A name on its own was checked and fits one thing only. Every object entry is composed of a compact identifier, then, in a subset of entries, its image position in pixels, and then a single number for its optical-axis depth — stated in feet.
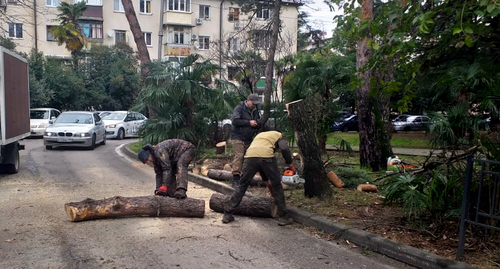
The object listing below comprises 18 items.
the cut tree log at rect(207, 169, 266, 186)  34.01
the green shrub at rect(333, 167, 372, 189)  30.83
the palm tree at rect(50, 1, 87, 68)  116.17
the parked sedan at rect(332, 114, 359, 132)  110.44
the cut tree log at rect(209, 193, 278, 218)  24.64
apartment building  132.16
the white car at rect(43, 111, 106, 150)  58.75
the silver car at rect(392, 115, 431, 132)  116.11
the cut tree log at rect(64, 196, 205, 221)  22.71
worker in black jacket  29.60
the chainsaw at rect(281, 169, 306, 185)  30.40
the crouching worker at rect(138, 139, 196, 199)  24.18
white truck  34.22
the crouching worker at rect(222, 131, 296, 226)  23.18
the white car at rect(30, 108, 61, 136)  78.69
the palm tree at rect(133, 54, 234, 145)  43.70
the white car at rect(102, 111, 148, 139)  83.30
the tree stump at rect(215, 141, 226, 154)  44.49
